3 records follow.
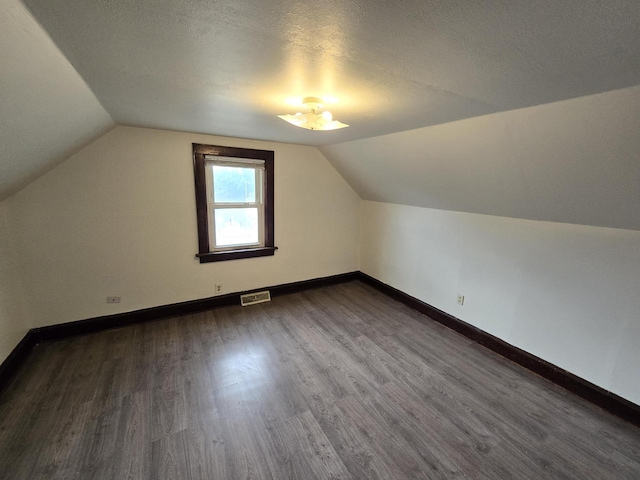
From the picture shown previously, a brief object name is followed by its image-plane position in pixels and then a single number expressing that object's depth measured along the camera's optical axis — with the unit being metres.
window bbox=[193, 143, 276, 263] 3.01
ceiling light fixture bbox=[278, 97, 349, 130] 1.72
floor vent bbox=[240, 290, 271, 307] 3.44
